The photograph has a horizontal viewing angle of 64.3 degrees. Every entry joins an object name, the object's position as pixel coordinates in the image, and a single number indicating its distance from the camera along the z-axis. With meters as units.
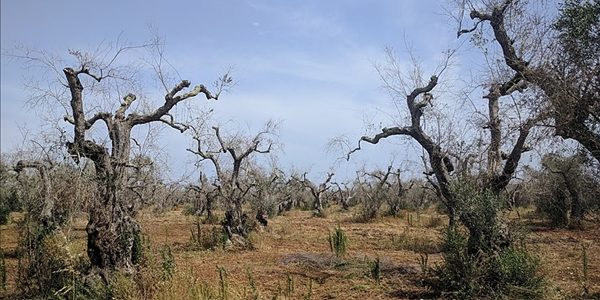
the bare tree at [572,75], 8.17
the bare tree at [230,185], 16.28
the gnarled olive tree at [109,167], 7.98
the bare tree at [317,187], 34.75
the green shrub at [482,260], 7.89
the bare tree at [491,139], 9.82
